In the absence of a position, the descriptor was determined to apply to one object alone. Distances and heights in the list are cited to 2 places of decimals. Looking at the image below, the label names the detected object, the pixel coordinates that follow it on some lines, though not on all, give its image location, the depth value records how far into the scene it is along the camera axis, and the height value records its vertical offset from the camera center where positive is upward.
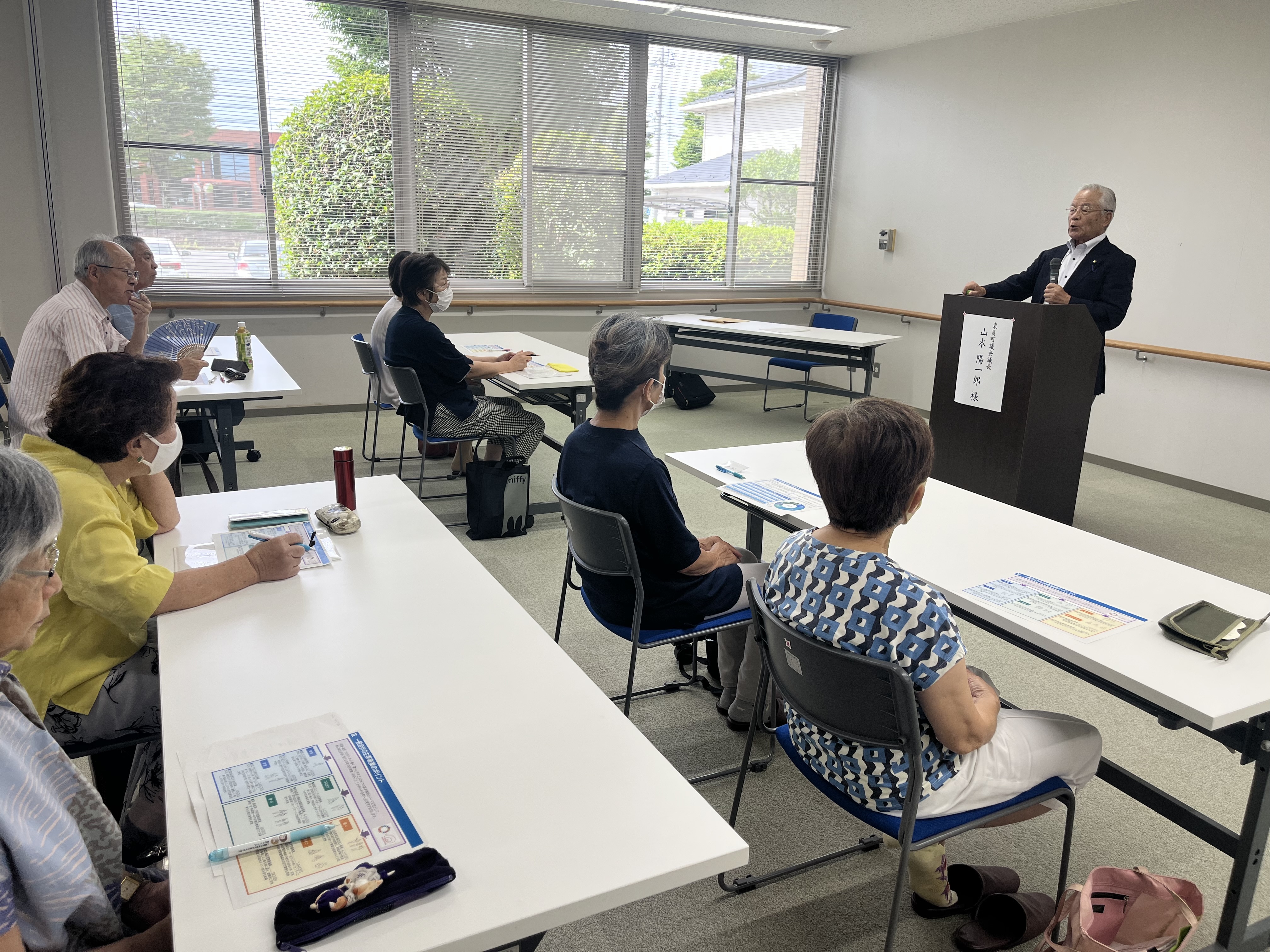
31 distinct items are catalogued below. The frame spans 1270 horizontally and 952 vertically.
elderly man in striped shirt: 3.43 -0.42
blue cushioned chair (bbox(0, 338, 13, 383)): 4.04 -0.62
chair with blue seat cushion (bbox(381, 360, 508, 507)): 4.24 -0.68
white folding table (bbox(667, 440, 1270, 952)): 1.54 -0.69
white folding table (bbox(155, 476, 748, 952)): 1.00 -0.72
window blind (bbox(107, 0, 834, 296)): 6.13 +0.76
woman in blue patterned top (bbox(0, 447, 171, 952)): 0.98 -0.67
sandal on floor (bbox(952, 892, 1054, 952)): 1.84 -1.35
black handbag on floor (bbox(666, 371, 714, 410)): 7.43 -1.11
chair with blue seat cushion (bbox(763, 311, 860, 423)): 7.11 -0.53
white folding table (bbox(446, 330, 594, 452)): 4.22 -0.65
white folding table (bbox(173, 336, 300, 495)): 3.62 -0.65
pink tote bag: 1.58 -1.16
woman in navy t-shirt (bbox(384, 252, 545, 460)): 4.24 -0.59
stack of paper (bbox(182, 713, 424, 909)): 1.05 -0.72
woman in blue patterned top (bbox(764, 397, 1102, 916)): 1.48 -0.61
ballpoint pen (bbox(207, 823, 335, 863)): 1.06 -0.73
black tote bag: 4.20 -1.18
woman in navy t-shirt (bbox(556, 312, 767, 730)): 2.18 -0.58
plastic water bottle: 4.09 -0.48
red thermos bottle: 2.22 -0.59
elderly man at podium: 4.27 +0.02
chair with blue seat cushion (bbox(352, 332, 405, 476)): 4.89 -0.72
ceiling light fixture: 6.14 +1.70
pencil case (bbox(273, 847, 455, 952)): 0.95 -0.71
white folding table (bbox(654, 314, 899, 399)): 6.40 -0.62
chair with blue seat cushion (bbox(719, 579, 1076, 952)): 1.47 -0.77
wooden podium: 4.02 -0.67
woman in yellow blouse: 1.62 -0.65
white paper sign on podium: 4.16 -0.44
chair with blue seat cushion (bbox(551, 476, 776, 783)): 2.15 -0.76
